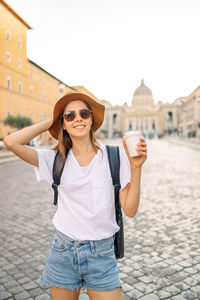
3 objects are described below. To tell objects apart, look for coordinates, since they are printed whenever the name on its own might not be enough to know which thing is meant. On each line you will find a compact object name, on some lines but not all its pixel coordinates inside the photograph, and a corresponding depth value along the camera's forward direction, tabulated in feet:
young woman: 5.97
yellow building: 113.39
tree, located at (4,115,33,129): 108.27
